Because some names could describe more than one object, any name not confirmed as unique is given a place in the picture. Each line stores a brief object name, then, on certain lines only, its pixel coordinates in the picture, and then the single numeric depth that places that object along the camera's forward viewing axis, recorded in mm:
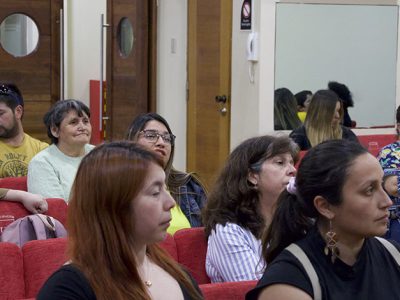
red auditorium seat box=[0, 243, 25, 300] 3402
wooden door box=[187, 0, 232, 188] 8580
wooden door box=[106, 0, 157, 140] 9421
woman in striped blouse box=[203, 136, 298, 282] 3643
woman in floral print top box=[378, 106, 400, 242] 5402
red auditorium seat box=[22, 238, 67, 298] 3515
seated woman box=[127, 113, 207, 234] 4637
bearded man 5756
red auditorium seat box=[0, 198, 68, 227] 4571
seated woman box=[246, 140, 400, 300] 2553
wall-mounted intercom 7862
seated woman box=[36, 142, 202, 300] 2341
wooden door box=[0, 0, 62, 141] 10351
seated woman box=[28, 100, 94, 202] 5210
